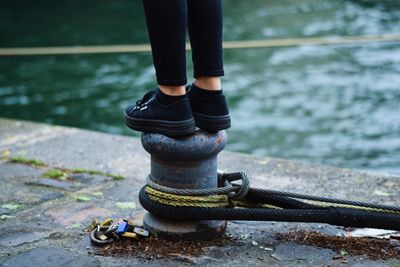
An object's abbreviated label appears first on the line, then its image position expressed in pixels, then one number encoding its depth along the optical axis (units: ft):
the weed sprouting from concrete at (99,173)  15.29
